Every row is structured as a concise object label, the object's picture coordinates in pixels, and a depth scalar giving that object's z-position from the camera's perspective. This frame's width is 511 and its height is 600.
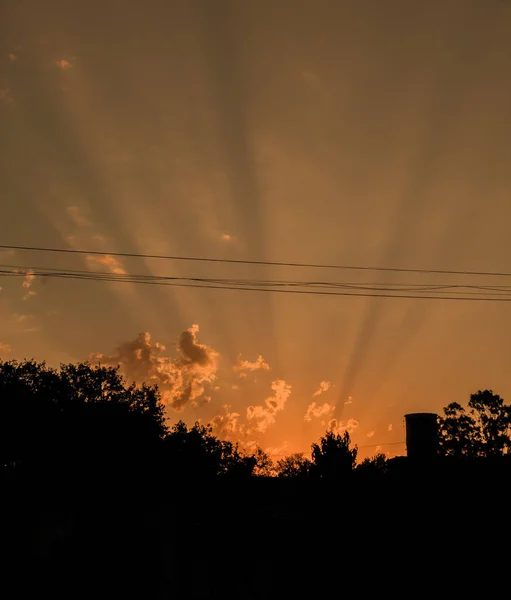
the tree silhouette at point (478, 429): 60.62
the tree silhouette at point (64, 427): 38.00
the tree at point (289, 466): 100.38
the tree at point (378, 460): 51.86
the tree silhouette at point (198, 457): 50.10
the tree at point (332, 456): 31.55
